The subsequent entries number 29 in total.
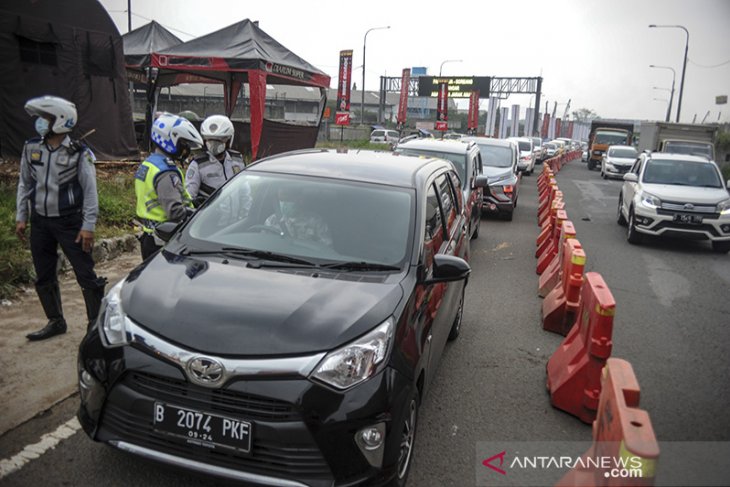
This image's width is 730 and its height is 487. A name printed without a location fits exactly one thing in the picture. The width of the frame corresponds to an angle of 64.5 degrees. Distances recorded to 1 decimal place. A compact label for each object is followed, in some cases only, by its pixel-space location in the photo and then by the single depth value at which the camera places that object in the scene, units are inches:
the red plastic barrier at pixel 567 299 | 224.5
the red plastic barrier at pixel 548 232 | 365.1
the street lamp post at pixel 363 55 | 1607.8
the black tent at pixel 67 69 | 417.4
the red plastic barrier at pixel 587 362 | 159.0
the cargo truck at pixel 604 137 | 1375.5
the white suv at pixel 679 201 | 407.5
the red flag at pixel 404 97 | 1450.5
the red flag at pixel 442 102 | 1376.7
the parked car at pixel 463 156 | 373.4
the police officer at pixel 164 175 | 174.7
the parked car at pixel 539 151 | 1362.5
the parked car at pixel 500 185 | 512.1
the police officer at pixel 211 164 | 212.8
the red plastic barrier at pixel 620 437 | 85.4
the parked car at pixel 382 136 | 1703.0
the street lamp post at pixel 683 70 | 1434.5
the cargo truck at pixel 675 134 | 928.9
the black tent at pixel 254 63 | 522.6
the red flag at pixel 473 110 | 1501.0
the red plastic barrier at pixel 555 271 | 276.4
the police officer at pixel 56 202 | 176.5
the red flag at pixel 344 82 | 1085.6
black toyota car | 101.9
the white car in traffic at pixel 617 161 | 1049.5
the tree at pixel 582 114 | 6227.4
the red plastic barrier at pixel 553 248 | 328.3
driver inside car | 149.9
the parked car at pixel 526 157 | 1008.9
